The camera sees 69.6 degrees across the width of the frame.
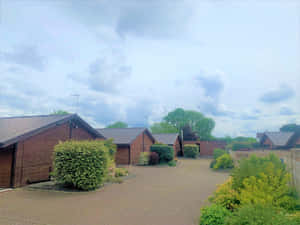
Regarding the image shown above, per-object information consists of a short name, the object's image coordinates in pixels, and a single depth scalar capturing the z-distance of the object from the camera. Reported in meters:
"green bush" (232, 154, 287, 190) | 6.54
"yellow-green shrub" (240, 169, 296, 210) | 5.57
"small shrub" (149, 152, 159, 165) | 21.00
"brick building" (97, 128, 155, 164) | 20.70
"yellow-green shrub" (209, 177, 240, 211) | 6.05
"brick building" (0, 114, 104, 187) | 9.81
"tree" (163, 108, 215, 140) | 60.22
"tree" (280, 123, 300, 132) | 48.21
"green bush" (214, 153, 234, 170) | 17.23
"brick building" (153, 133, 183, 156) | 33.09
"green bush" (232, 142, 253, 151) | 24.75
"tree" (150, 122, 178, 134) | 59.95
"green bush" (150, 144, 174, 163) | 21.89
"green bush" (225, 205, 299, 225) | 4.23
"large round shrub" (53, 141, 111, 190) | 9.27
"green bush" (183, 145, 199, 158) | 32.53
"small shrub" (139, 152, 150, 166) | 21.03
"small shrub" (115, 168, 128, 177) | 13.36
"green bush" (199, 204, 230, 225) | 5.07
